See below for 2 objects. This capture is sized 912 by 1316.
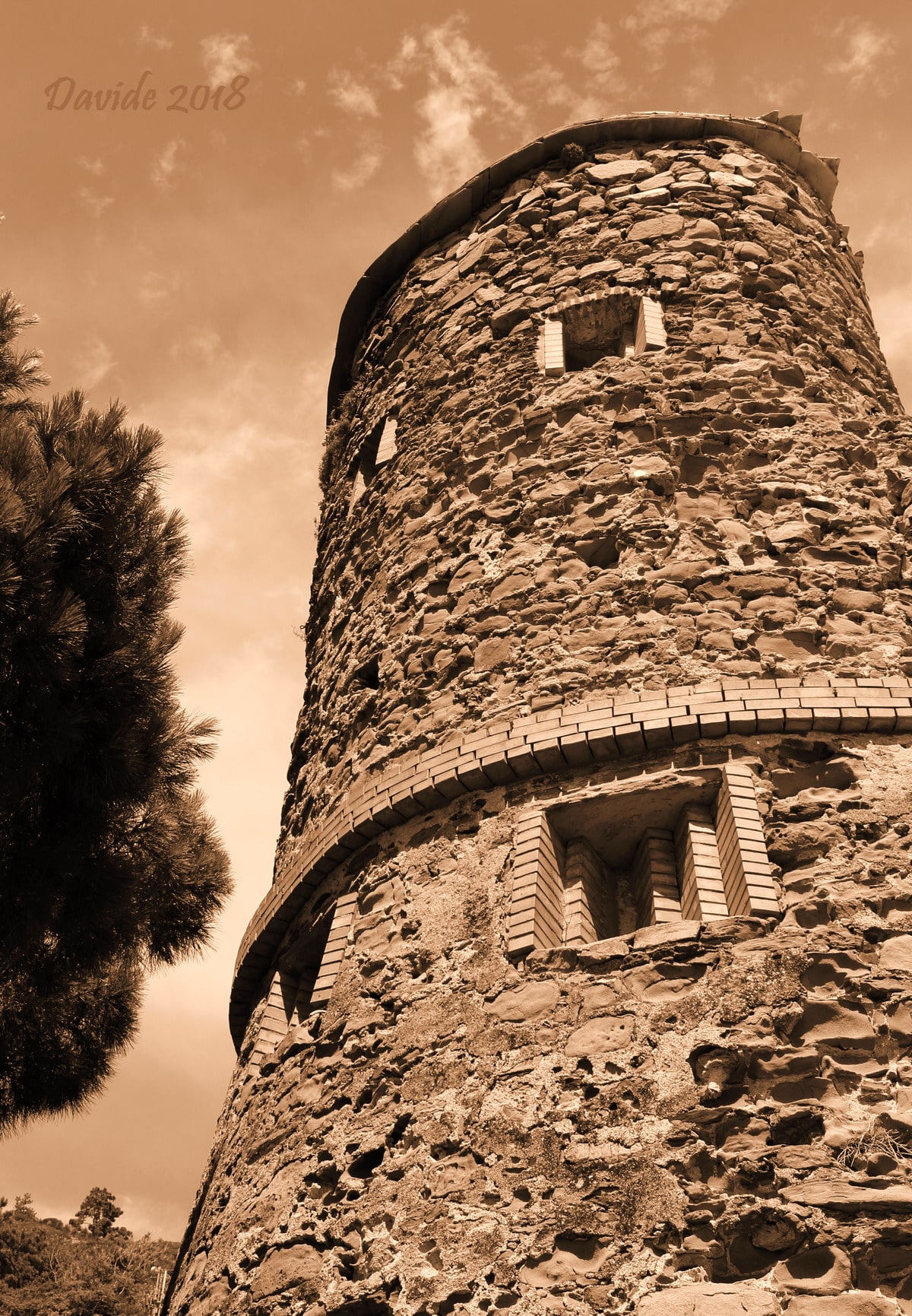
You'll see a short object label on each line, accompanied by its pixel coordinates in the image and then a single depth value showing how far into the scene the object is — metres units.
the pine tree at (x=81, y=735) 6.25
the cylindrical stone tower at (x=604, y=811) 4.85
